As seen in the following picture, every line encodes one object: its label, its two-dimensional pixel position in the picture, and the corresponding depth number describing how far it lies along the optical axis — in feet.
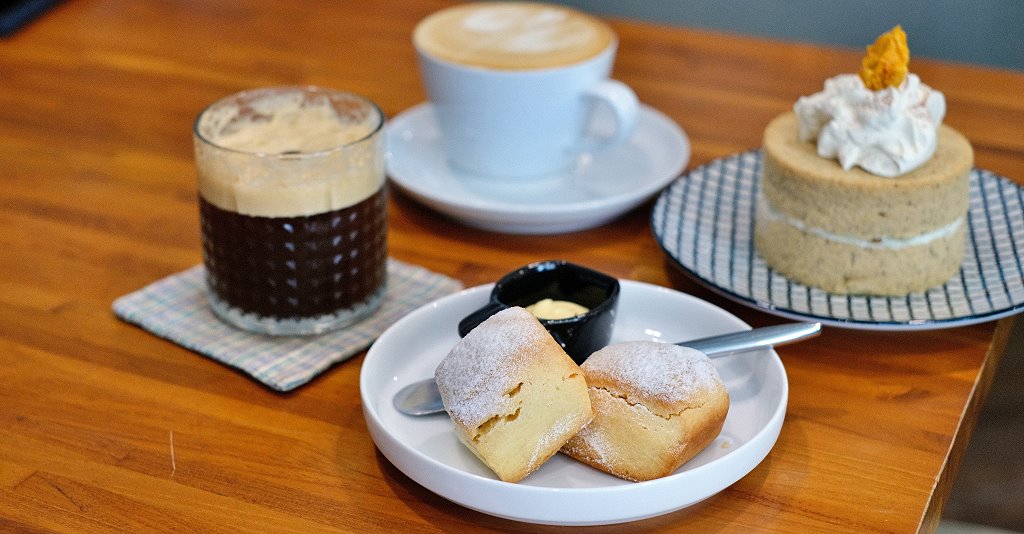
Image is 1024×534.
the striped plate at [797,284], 3.23
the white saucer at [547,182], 3.82
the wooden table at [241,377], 2.55
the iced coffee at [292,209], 3.02
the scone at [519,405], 2.41
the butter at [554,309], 2.90
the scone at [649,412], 2.42
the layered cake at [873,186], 3.28
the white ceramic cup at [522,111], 3.98
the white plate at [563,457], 2.31
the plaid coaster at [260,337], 3.06
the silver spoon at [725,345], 2.75
